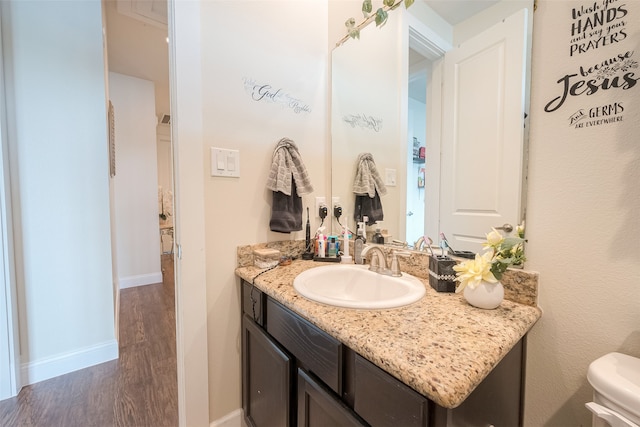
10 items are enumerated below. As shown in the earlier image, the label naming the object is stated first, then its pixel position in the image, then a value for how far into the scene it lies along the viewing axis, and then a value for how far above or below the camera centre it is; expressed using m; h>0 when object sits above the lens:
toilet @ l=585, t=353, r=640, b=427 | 0.47 -0.35
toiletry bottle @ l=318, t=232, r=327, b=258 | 1.34 -0.22
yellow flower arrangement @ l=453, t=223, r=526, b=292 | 0.72 -0.16
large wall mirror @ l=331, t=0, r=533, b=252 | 0.83 +0.37
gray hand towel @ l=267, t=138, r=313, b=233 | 1.25 +0.09
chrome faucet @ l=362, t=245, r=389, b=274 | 1.07 -0.24
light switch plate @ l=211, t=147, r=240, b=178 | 1.15 +0.19
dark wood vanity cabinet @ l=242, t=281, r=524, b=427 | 0.53 -0.47
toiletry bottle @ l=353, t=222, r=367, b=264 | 1.27 -0.22
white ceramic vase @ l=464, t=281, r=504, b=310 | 0.72 -0.25
